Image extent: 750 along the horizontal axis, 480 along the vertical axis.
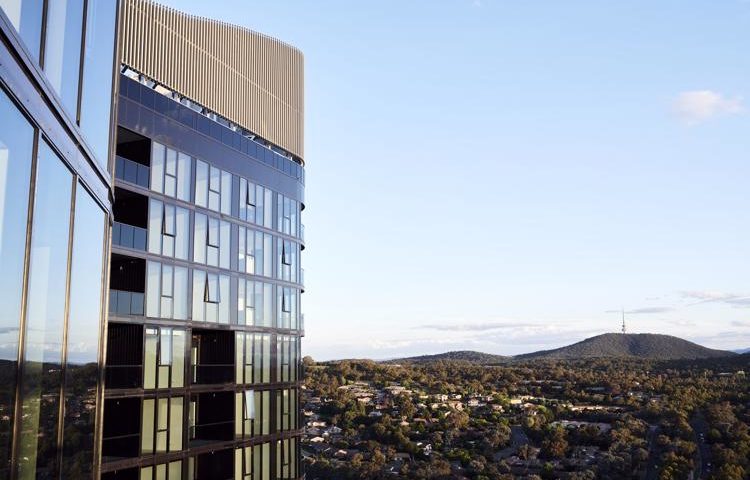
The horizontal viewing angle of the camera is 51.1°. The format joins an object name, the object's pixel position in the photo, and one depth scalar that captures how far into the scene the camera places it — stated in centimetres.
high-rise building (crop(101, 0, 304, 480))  2336
